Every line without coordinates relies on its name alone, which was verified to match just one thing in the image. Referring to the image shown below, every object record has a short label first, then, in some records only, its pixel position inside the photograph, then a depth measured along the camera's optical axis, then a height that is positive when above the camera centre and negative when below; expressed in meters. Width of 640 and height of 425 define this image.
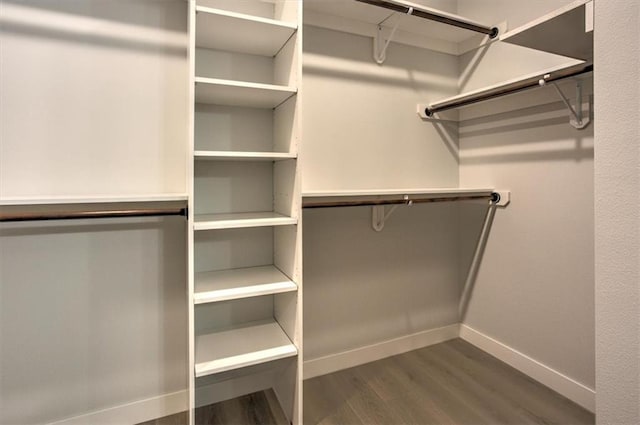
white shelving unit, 1.41 +0.06
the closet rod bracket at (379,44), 2.03 +1.00
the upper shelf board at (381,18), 1.81 +1.10
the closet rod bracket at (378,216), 2.10 -0.01
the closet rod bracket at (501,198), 2.06 +0.10
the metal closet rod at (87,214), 1.20 +0.00
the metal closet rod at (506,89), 1.43 +0.63
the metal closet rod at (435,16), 1.71 +1.05
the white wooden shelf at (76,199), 1.17 +0.05
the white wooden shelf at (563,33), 1.14 +0.69
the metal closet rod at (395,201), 1.59 +0.07
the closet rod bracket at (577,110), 1.64 +0.50
